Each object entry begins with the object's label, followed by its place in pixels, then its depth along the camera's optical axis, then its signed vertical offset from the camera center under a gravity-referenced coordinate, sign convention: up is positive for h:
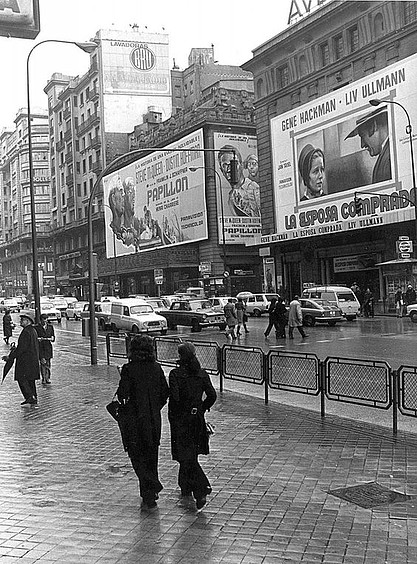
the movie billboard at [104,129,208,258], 64.25 +10.09
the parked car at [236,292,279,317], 46.34 -0.40
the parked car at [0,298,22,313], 67.25 +0.40
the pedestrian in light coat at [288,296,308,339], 26.02 -0.89
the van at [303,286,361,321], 35.56 -0.21
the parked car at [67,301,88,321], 51.00 -0.36
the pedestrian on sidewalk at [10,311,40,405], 11.90 -0.83
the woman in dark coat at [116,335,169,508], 6.31 -0.97
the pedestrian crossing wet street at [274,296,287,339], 26.00 -0.79
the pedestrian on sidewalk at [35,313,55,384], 15.17 -0.89
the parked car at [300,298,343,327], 32.22 -0.89
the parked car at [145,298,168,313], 40.06 -0.09
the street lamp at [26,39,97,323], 20.45 +5.01
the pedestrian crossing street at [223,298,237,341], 26.75 -0.69
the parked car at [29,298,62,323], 49.19 -0.28
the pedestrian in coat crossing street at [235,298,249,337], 28.21 -0.59
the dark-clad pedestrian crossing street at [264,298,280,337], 26.11 -0.82
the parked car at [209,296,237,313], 33.88 -0.20
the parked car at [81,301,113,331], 35.44 -0.56
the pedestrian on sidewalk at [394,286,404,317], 37.66 -0.61
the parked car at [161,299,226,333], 32.56 -0.72
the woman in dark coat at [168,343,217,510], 6.33 -1.08
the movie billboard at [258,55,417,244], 42.09 +9.11
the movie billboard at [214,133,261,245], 62.53 +9.54
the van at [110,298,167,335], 32.00 -0.72
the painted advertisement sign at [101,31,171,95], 85.19 +30.02
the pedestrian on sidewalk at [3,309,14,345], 27.41 -0.73
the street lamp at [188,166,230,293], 60.88 +11.65
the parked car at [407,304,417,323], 33.47 -1.08
